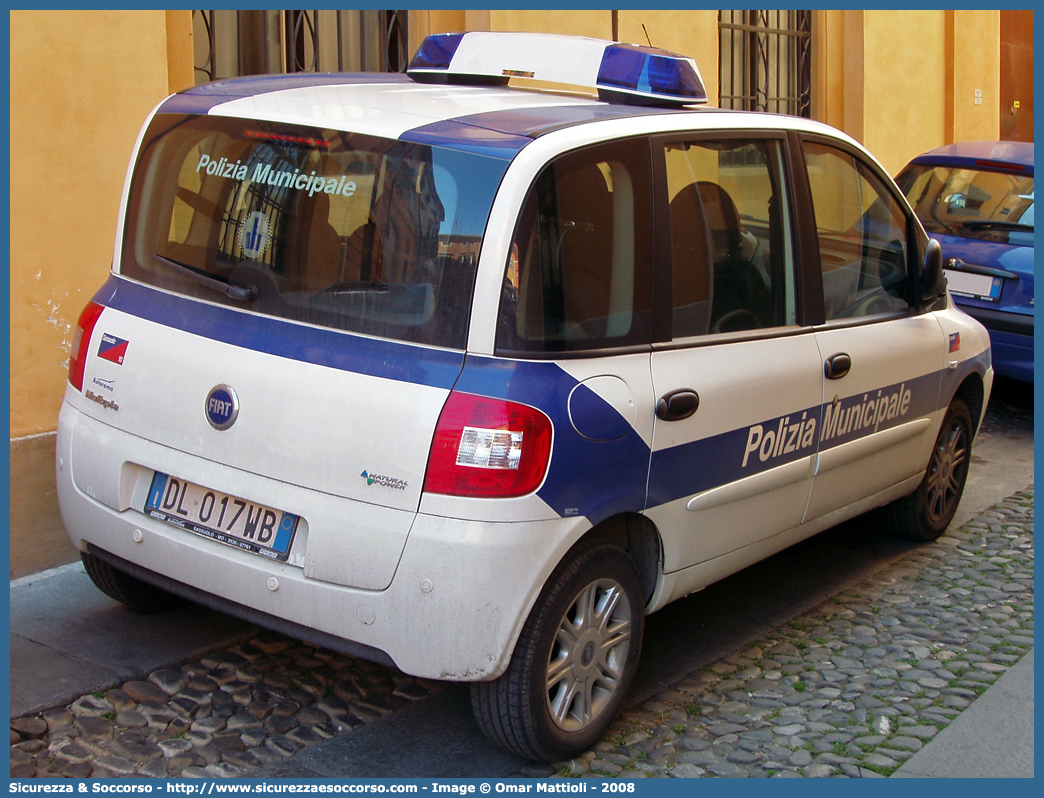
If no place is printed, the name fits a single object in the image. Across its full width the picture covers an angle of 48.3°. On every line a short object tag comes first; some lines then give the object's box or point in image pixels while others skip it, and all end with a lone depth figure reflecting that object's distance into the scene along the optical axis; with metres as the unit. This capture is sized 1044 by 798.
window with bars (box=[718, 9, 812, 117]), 10.50
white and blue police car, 3.00
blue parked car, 7.34
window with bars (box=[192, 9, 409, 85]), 6.22
